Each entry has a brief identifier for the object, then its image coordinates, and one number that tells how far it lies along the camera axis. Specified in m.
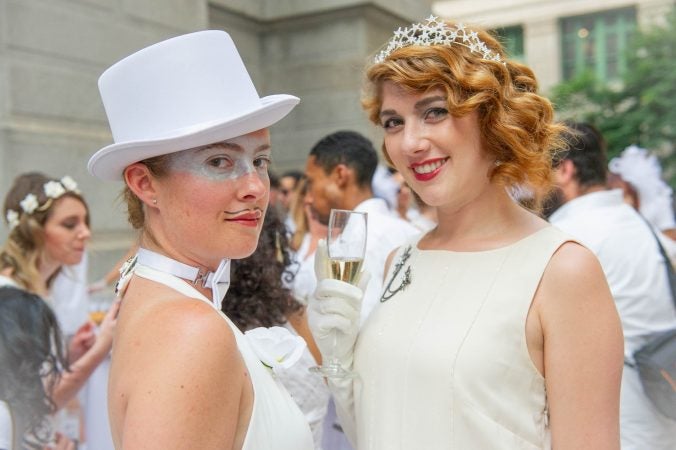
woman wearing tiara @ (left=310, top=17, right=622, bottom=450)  1.72
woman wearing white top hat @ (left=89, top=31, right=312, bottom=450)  1.41
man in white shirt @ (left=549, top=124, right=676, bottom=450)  3.32
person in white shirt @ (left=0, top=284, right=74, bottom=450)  2.70
